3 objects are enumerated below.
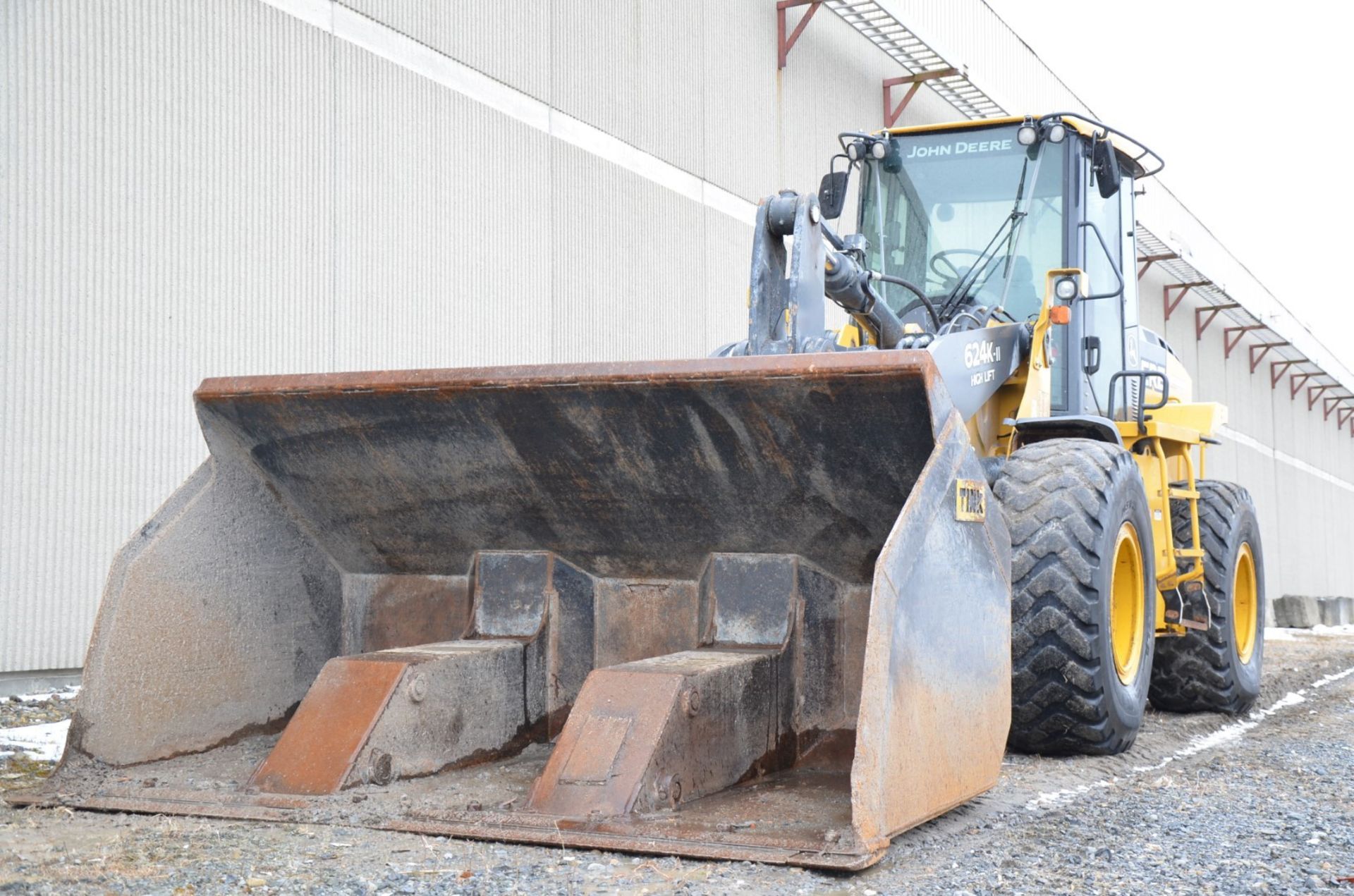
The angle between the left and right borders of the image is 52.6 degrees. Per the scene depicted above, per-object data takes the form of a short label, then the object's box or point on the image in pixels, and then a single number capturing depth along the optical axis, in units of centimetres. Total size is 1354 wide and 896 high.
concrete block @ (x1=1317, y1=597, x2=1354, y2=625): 2423
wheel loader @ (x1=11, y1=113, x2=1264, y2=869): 377
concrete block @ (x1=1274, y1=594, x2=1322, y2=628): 2314
